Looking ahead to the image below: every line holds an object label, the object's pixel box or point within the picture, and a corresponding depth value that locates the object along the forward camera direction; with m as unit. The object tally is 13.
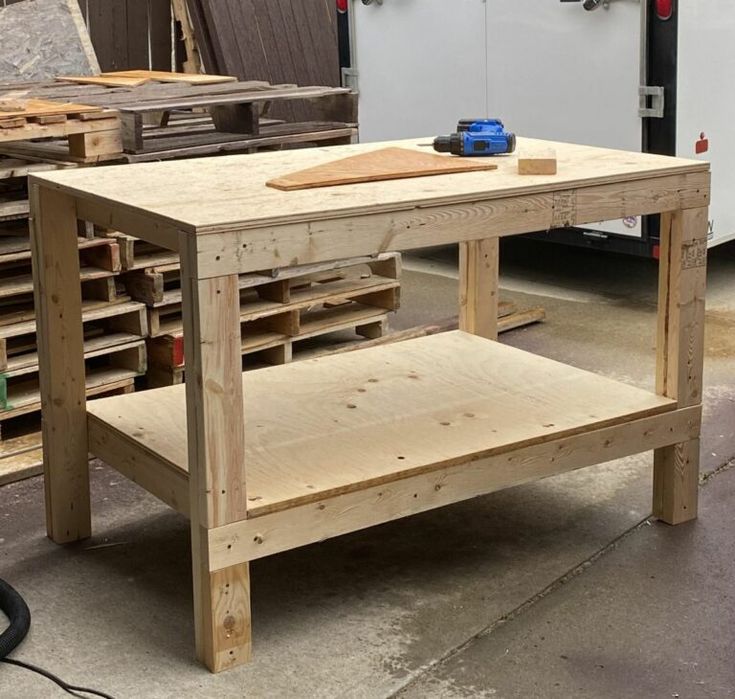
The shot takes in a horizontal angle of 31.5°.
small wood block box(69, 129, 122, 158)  4.66
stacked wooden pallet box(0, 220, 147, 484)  4.64
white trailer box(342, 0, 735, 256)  6.26
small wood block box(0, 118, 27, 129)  4.41
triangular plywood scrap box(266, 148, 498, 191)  3.49
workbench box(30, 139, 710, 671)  3.12
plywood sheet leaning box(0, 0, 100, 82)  6.04
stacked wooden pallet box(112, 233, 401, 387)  5.01
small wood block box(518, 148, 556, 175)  3.68
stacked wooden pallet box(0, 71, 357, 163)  4.73
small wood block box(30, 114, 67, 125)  4.50
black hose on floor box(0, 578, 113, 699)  3.17
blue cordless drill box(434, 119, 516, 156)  3.99
